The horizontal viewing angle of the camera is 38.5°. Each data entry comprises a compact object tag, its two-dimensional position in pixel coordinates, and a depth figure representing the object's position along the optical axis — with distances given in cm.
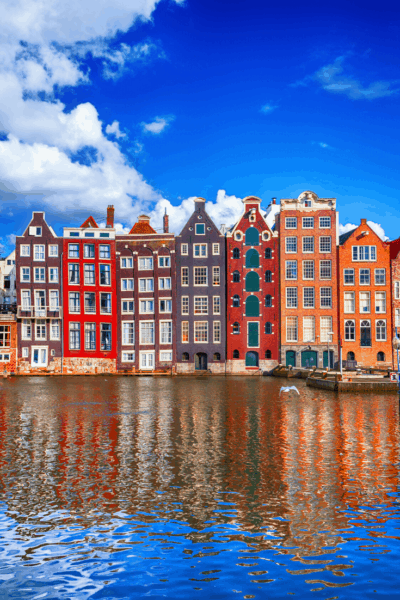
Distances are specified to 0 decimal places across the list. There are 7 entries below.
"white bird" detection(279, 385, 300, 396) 5021
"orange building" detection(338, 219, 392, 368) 8300
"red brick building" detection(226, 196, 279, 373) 8375
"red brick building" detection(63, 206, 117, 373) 8331
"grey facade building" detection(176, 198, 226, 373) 8375
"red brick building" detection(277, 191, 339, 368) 8369
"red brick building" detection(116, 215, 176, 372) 8419
